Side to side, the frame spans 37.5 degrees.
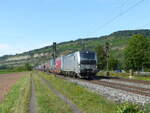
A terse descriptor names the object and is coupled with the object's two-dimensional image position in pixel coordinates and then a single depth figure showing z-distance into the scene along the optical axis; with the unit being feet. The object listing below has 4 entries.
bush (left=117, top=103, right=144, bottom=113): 23.43
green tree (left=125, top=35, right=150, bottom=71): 194.51
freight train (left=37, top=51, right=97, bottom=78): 94.82
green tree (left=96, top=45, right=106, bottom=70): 265.25
